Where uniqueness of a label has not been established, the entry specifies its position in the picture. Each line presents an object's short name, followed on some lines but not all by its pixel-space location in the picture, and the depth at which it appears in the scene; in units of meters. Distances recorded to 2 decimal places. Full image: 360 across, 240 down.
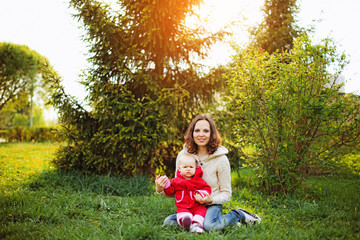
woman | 3.01
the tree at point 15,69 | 20.98
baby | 3.01
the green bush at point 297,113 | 4.09
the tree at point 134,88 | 5.26
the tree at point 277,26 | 9.93
